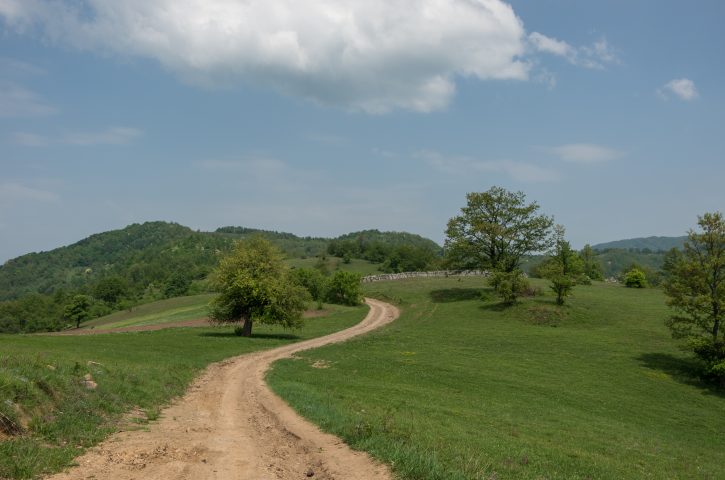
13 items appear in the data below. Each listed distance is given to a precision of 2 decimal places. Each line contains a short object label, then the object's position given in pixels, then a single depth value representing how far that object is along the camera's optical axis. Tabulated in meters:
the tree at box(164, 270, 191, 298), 194.12
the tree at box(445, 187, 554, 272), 77.12
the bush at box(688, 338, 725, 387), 36.28
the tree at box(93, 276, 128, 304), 183.75
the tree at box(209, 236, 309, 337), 48.66
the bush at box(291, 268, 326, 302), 89.75
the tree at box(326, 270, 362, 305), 85.96
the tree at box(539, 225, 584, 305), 65.00
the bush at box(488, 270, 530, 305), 67.62
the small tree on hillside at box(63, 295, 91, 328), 116.88
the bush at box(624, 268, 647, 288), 94.44
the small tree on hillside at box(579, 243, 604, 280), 123.06
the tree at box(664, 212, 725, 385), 38.57
